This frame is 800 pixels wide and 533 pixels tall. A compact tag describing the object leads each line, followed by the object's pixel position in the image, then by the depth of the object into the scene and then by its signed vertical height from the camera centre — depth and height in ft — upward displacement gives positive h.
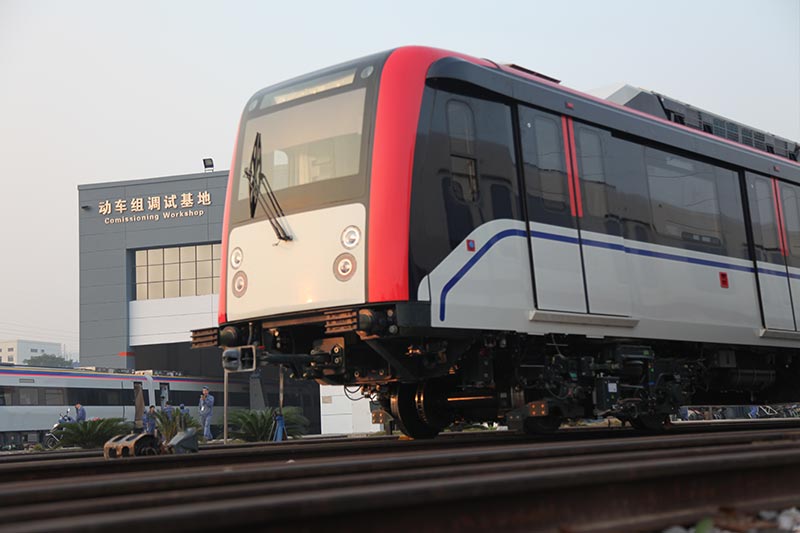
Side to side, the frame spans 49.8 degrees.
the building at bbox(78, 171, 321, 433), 161.68 +29.33
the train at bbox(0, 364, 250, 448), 101.45 +3.61
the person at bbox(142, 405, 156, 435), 87.90 -0.04
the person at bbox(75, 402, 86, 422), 94.01 +1.09
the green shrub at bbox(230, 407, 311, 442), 75.36 -1.01
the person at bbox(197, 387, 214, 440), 96.09 +0.61
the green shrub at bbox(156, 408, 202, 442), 59.67 -0.53
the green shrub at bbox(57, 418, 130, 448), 69.31 -0.78
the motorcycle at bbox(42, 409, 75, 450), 94.45 -1.28
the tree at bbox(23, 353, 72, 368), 493.48 +37.71
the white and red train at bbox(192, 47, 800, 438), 25.21 +4.82
